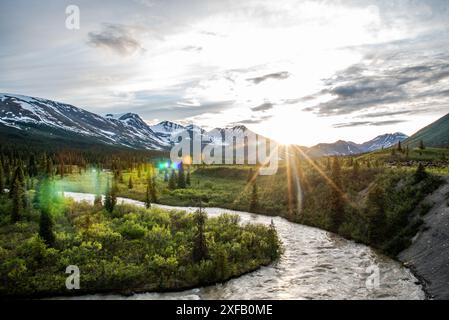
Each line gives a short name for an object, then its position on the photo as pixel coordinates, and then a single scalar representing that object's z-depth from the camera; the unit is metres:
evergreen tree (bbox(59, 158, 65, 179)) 117.75
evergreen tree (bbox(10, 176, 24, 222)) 43.52
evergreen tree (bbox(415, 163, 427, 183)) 41.47
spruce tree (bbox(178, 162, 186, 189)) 92.17
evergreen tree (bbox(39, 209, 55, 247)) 33.16
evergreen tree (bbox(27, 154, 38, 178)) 110.19
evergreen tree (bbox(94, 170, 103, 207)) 53.22
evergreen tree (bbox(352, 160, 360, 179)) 54.16
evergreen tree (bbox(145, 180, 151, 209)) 55.56
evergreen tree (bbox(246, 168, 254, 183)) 92.26
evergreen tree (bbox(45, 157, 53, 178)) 92.31
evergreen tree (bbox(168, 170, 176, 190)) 90.71
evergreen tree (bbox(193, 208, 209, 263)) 30.66
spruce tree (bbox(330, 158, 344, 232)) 45.78
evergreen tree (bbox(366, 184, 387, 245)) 37.53
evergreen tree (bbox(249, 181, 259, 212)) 64.19
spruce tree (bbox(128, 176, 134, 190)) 93.16
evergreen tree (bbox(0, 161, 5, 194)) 64.21
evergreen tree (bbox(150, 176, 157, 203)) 74.88
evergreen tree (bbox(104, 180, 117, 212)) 48.62
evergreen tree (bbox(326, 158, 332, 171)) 63.56
